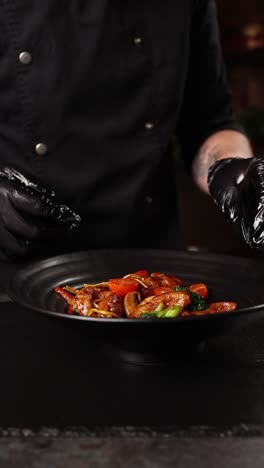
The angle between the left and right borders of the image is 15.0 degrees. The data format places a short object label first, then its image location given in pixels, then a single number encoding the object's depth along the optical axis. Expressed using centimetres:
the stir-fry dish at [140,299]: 97
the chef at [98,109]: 124
